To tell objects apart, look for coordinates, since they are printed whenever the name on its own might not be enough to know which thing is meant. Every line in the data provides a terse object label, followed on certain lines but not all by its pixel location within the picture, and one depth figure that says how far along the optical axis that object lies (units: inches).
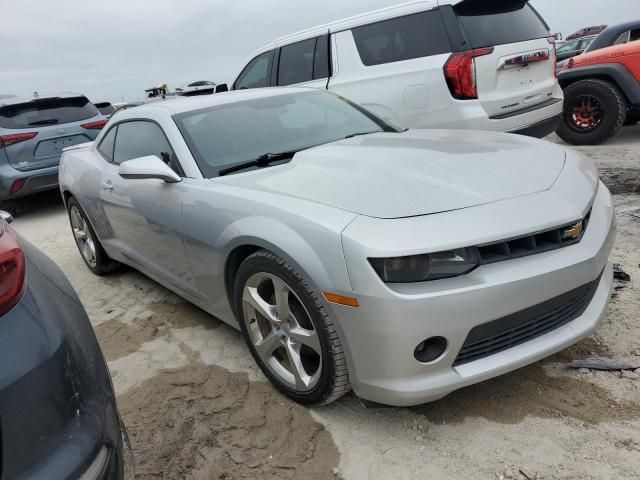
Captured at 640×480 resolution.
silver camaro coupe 72.6
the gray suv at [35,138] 266.7
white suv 178.4
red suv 251.9
